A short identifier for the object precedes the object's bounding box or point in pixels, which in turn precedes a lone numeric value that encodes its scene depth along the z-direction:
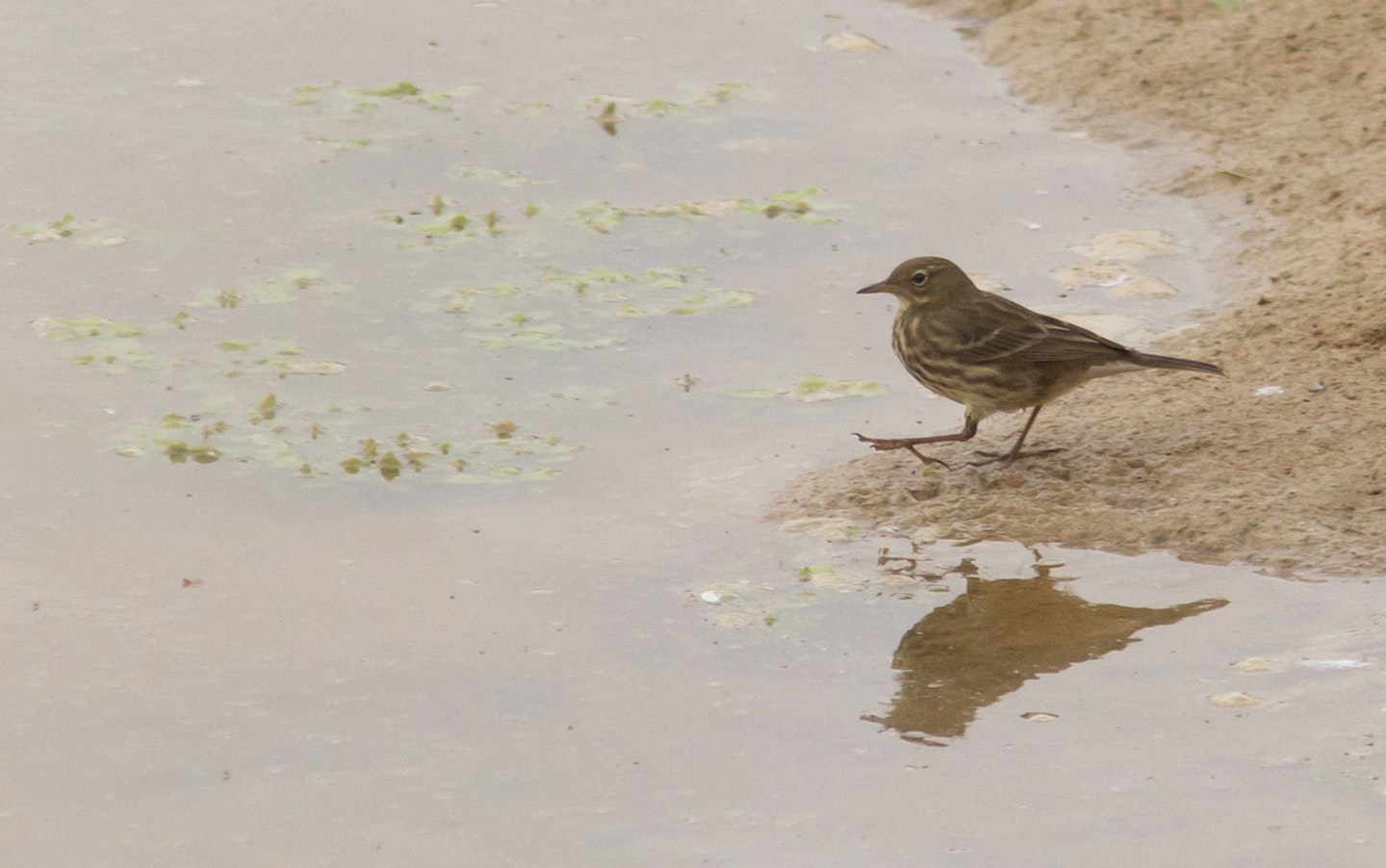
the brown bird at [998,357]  13.74
